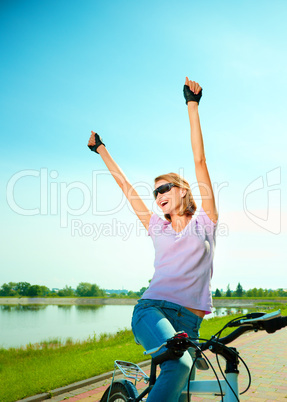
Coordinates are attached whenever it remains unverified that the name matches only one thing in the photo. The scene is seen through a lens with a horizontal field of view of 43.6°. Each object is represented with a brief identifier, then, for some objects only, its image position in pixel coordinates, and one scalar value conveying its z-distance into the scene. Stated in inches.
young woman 72.5
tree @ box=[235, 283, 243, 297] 3144.7
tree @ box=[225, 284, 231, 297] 3266.5
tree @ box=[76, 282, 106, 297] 3252.0
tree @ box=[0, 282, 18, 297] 3205.2
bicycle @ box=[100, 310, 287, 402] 63.9
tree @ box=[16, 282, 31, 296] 3105.8
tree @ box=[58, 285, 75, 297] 3233.3
